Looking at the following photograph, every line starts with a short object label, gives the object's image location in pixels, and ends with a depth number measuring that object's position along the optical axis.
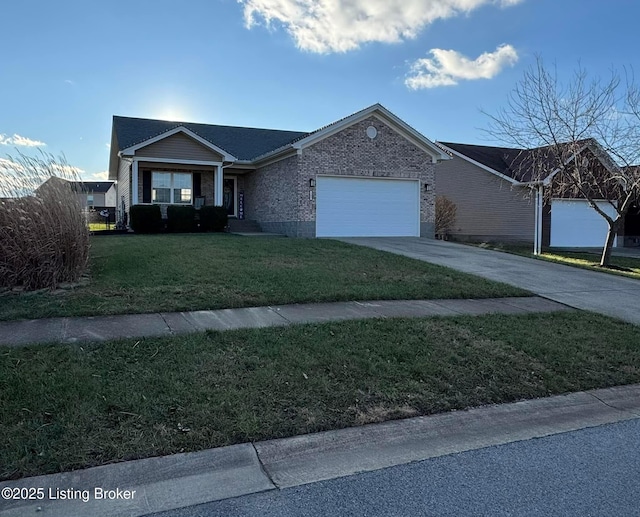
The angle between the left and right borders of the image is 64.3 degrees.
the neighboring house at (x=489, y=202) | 25.16
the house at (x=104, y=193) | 63.35
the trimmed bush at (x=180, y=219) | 19.95
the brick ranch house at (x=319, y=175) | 18.72
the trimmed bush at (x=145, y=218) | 19.36
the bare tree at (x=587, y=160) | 15.63
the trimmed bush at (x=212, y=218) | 20.45
